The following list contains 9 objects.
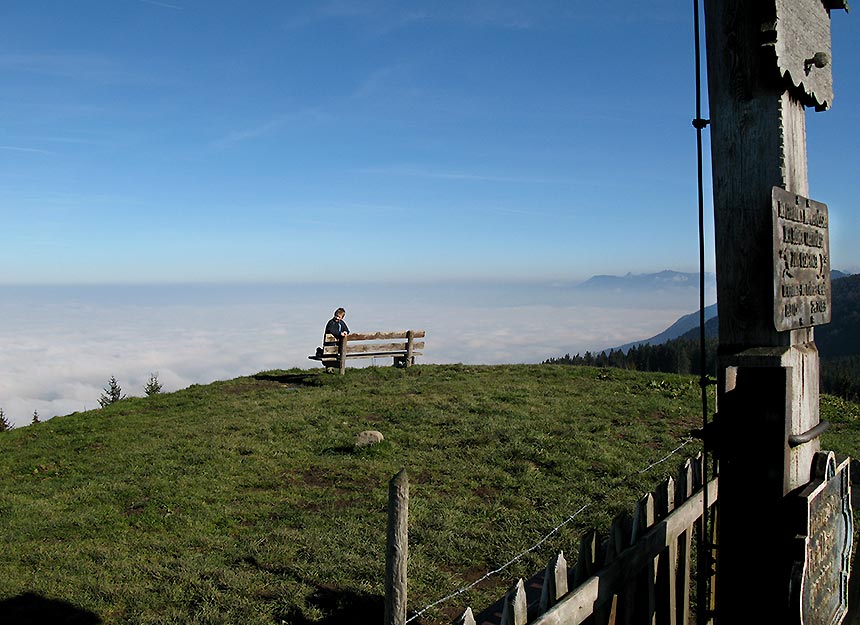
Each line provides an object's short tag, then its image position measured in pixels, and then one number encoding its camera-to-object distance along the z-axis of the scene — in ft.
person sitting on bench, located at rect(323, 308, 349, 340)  64.18
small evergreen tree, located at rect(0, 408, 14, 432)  100.03
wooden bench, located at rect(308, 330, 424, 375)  63.52
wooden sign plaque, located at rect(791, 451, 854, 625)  10.88
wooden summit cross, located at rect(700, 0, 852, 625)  10.91
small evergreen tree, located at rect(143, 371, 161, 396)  93.87
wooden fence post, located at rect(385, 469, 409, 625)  11.73
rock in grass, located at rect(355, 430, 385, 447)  37.93
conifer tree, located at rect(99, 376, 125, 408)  117.47
